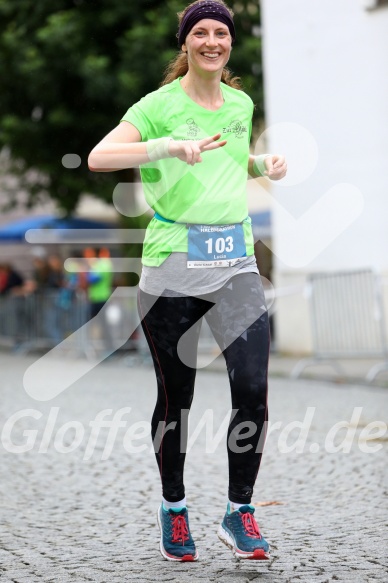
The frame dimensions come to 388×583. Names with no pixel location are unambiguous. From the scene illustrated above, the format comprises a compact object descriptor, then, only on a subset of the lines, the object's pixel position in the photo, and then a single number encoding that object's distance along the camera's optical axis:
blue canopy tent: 25.42
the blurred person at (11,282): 22.22
